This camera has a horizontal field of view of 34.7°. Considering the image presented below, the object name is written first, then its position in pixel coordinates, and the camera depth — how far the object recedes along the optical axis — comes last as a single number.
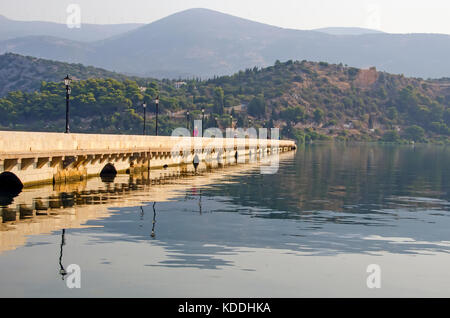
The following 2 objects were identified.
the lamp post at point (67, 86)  42.22
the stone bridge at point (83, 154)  35.53
